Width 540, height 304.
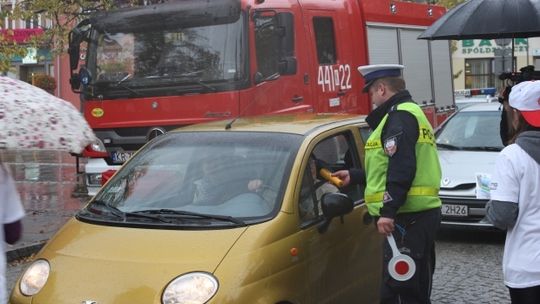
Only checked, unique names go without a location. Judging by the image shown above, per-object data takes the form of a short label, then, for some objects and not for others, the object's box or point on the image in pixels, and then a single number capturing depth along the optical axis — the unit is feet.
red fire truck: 26.96
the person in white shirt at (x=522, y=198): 11.03
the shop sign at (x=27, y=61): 114.52
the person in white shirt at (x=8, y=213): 10.69
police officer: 13.51
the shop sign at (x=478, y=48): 125.39
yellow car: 11.96
